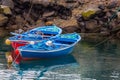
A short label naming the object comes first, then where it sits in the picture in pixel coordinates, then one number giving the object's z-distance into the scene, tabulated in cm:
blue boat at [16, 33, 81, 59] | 4357
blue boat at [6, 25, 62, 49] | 4822
